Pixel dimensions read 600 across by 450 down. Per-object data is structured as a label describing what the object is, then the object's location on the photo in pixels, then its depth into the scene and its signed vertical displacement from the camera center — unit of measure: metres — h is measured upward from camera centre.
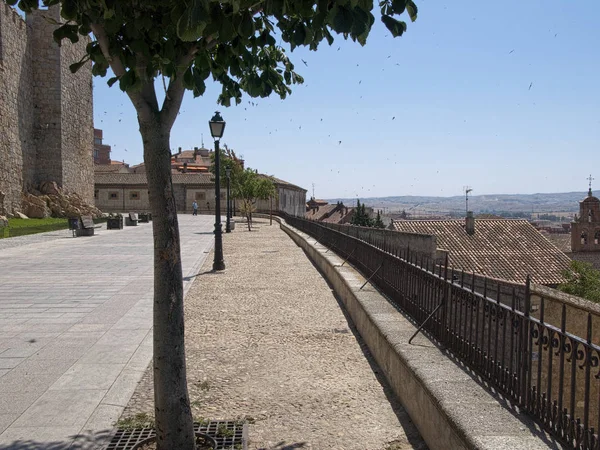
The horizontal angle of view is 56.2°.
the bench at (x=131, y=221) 32.56 -0.93
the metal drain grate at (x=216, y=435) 3.63 -1.55
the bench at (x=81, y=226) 23.53 -0.91
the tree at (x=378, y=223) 61.97 -1.84
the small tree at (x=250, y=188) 39.34 +1.27
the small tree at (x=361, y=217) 66.75 -1.34
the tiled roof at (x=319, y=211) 97.22 -0.90
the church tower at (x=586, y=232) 58.47 -2.53
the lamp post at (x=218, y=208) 13.67 -0.06
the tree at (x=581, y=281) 27.06 -3.75
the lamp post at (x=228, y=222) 29.41 -0.94
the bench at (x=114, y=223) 29.08 -0.95
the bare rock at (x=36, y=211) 30.12 -0.36
